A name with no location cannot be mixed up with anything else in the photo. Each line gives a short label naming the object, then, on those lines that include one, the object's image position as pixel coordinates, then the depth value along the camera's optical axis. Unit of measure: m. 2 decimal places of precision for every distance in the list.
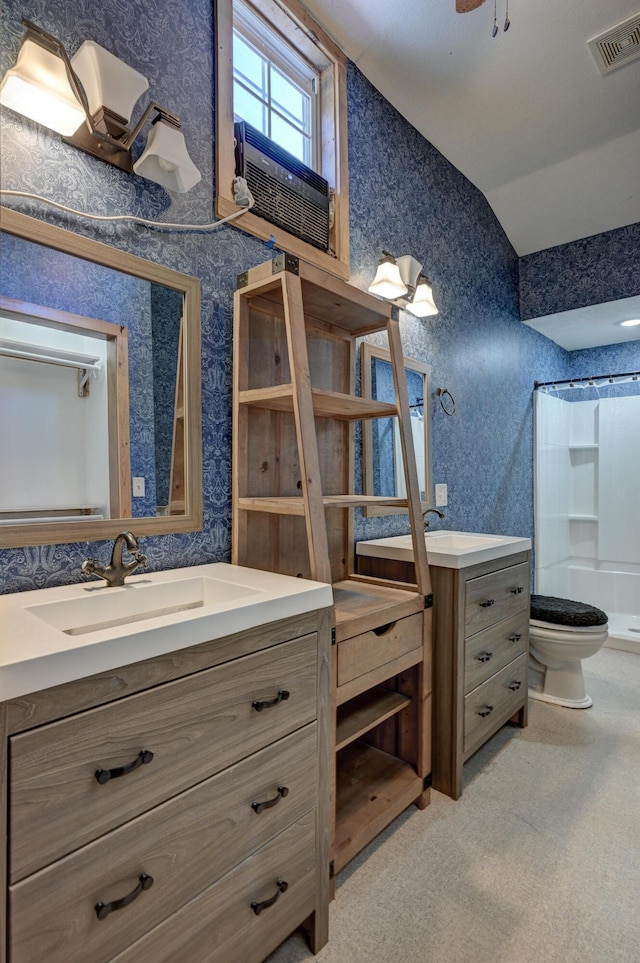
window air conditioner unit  1.62
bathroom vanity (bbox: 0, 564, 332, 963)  0.72
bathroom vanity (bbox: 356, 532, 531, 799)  1.78
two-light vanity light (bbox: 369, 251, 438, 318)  2.09
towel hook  2.62
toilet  2.37
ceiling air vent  1.94
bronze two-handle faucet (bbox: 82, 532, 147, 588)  1.18
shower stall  3.79
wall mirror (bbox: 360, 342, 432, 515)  2.11
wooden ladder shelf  1.38
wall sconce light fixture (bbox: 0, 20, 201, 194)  1.05
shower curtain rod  3.37
